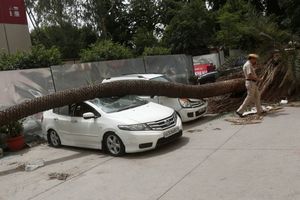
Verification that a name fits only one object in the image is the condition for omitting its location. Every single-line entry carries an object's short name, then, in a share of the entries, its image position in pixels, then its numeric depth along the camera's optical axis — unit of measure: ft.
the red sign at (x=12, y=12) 95.04
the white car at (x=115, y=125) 29.50
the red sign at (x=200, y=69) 82.99
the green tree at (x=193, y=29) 121.60
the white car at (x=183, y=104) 39.61
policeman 38.63
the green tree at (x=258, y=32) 45.78
